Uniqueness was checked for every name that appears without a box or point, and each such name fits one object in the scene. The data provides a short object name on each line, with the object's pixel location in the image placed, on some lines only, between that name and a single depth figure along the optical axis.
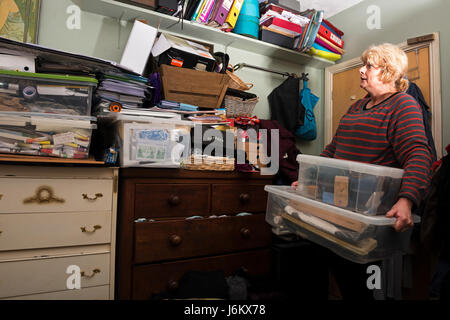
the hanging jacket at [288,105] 2.28
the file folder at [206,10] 1.83
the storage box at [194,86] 1.61
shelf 1.68
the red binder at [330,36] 2.31
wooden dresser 1.32
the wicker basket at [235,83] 1.88
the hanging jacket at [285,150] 1.97
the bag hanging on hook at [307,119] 2.34
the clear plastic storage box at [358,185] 0.94
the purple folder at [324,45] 2.35
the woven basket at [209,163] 1.46
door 1.80
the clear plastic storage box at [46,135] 1.17
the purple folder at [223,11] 1.86
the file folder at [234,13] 1.91
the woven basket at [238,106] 1.86
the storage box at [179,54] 1.63
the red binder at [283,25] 2.13
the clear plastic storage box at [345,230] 0.91
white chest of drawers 1.12
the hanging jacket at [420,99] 1.78
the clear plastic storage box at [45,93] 1.19
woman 0.93
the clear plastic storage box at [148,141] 1.31
